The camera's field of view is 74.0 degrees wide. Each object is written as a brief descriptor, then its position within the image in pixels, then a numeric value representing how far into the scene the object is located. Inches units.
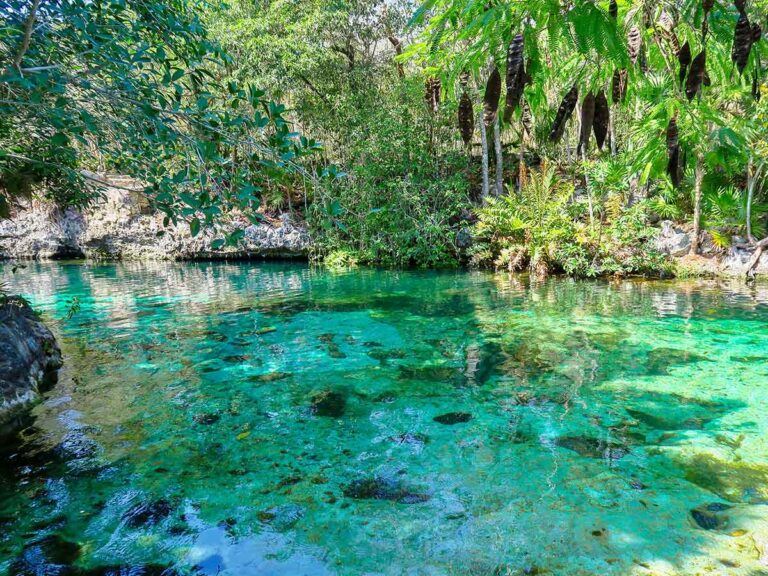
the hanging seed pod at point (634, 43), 109.4
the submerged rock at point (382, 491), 143.9
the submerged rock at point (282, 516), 133.1
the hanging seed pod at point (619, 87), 125.7
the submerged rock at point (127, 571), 114.6
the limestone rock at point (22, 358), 208.5
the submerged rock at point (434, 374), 246.1
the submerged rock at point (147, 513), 134.1
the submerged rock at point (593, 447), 163.9
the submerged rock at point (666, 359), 249.0
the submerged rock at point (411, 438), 178.9
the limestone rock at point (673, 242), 566.6
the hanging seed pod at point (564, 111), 115.1
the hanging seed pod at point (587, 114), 116.4
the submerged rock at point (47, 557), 115.4
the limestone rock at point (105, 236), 956.6
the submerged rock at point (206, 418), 200.5
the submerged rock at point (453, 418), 195.2
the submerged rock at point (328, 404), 208.8
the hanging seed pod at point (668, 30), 119.0
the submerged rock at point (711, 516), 124.6
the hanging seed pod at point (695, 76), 112.5
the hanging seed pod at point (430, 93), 176.9
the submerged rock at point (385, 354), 286.4
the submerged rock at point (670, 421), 183.2
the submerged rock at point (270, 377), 253.4
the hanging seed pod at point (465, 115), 132.5
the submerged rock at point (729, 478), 137.7
